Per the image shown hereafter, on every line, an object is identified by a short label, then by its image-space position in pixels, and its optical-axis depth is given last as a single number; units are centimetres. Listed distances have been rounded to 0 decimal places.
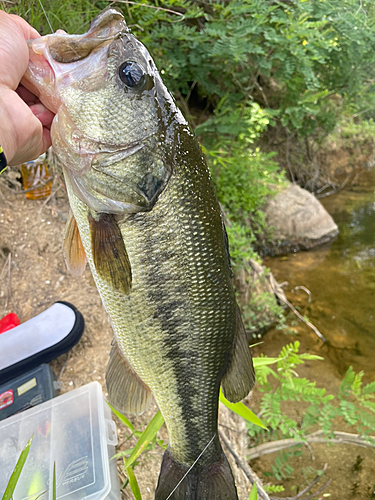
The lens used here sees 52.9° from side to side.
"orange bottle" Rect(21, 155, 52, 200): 74
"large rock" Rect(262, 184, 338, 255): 135
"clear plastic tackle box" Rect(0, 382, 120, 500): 33
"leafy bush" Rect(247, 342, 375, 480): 50
